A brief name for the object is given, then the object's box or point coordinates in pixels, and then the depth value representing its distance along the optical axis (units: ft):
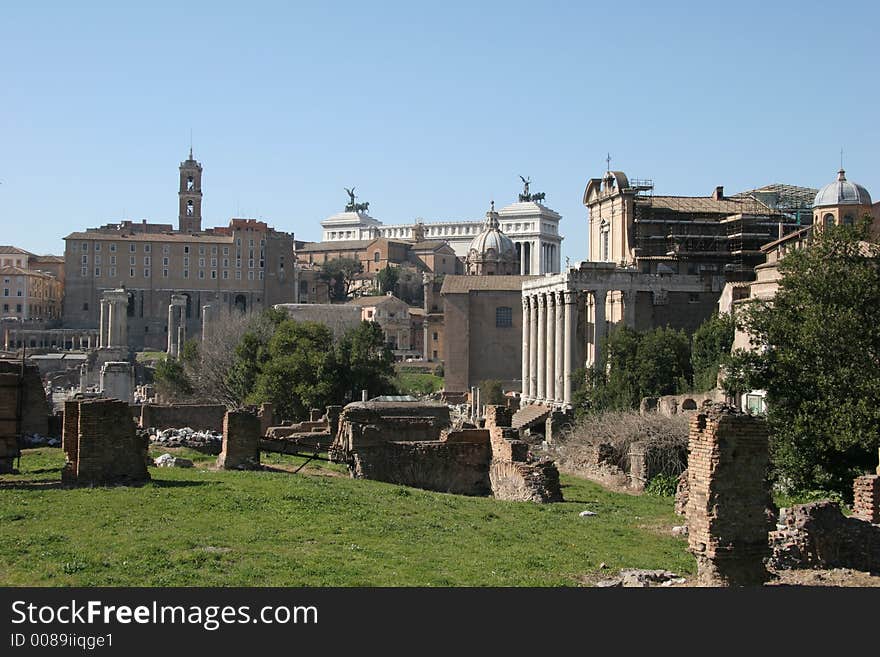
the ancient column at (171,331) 370.32
